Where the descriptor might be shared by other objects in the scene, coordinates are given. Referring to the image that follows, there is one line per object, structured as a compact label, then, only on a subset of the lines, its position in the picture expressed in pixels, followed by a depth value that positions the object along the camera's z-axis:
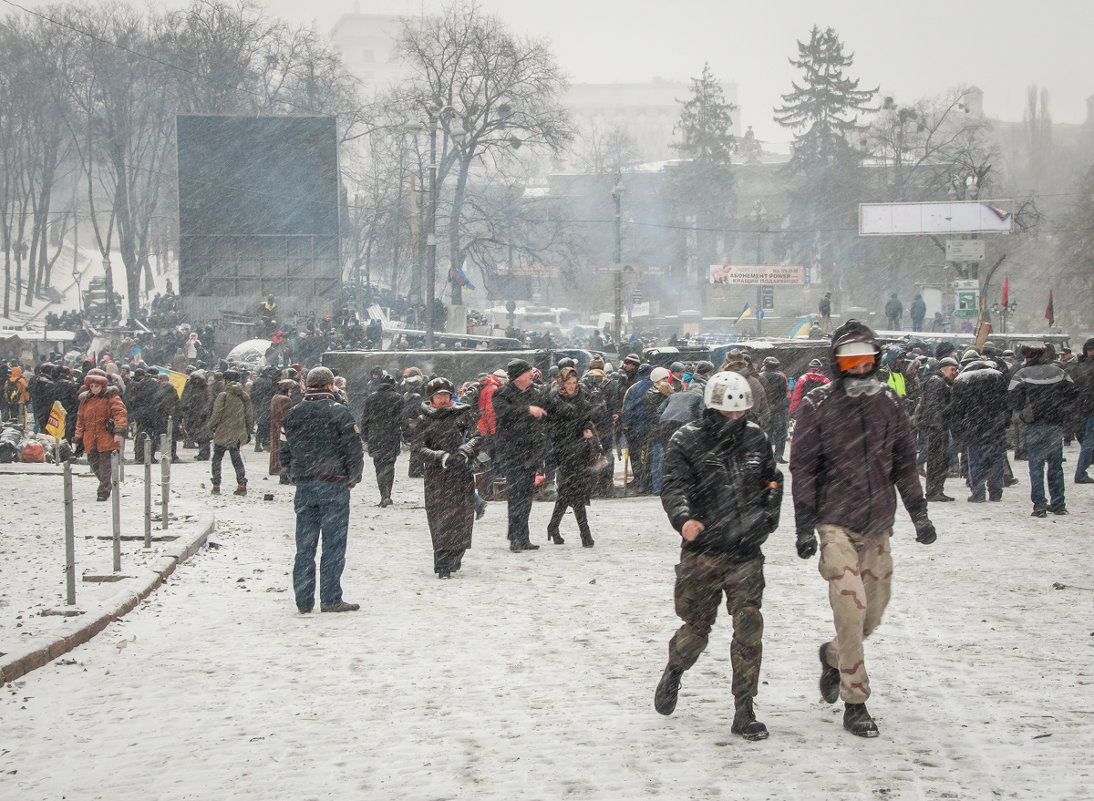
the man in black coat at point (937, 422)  14.27
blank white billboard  53.06
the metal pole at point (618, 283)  42.11
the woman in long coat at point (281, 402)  18.09
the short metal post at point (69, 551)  8.37
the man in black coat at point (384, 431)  15.92
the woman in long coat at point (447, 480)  10.31
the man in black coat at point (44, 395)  22.09
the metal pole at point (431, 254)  35.56
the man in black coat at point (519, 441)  11.62
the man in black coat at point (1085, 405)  15.48
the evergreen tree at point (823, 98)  75.62
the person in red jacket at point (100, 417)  14.41
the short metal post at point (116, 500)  9.59
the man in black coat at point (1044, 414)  12.69
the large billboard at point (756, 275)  71.06
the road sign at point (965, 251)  44.97
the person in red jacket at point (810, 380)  17.42
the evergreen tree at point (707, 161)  82.00
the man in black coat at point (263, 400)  24.09
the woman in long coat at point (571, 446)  12.02
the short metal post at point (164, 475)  12.00
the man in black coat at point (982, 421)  13.66
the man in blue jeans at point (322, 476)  8.82
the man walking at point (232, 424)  16.52
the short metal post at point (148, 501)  11.17
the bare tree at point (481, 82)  51.72
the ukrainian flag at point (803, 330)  39.88
